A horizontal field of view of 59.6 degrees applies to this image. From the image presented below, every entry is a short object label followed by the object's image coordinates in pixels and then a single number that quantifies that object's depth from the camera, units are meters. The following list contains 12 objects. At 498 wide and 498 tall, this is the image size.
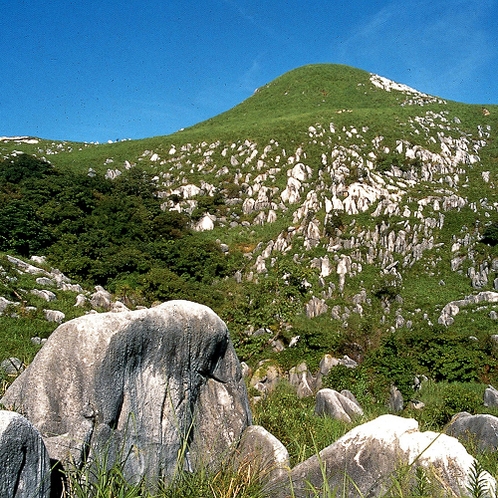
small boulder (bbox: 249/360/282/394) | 14.97
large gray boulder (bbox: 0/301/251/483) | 3.83
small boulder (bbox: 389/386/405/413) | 14.70
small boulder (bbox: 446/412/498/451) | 8.20
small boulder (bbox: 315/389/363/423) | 10.55
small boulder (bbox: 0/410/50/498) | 2.81
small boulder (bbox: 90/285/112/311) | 15.65
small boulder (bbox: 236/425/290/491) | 4.08
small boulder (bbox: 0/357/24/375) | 7.59
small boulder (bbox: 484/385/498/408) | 13.73
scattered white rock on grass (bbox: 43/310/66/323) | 12.53
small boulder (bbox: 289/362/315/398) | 14.96
